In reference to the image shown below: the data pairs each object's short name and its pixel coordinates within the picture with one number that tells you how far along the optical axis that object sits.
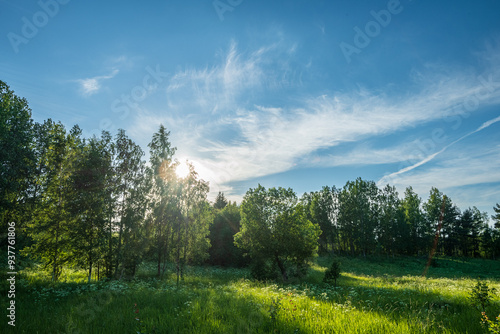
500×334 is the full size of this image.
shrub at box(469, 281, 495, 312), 7.09
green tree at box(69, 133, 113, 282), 16.34
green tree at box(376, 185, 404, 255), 60.16
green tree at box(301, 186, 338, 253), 63.31
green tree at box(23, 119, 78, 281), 14.65
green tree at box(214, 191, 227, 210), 69.97
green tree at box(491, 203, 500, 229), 64.29
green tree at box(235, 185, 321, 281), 25.70
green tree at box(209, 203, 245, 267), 47.00
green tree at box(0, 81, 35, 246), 17.73
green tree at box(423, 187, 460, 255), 67.69
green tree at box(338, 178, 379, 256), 57.98
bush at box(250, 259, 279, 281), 25.91
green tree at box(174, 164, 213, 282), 22.91
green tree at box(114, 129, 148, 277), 18.73
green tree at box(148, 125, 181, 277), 21.11
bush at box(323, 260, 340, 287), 20.94
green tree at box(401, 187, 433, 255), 62.28
